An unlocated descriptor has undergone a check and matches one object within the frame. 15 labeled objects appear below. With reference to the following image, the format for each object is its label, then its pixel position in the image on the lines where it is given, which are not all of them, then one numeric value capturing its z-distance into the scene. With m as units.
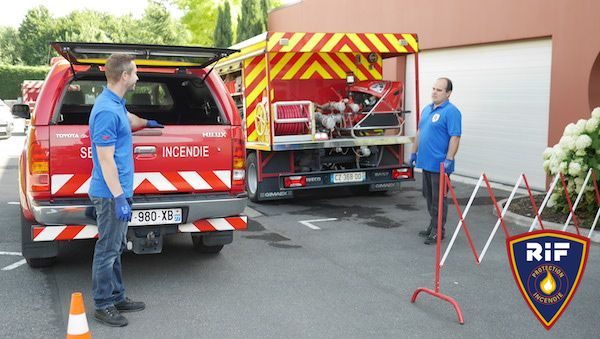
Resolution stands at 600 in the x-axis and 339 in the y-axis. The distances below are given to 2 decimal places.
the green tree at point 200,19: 33.41
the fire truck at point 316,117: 9.70
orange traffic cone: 3.61
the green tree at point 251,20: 25.05
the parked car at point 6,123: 24.14
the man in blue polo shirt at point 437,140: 7.19
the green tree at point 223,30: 28.61
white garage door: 11.33
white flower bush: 7.80
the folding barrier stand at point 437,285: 4.82
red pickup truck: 5.23
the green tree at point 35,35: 69.82
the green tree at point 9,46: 70.71
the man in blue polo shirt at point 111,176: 4.44
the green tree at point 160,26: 58.54
